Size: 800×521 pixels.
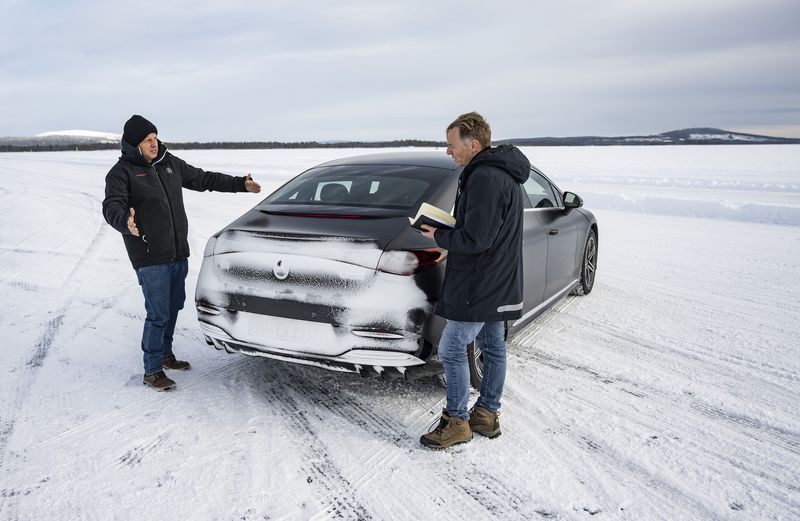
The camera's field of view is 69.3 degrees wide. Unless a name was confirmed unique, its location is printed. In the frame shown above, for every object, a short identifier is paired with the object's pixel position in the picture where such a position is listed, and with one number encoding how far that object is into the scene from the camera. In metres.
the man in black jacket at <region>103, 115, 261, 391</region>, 3.50
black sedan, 3.05
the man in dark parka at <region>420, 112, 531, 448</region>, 2.72
